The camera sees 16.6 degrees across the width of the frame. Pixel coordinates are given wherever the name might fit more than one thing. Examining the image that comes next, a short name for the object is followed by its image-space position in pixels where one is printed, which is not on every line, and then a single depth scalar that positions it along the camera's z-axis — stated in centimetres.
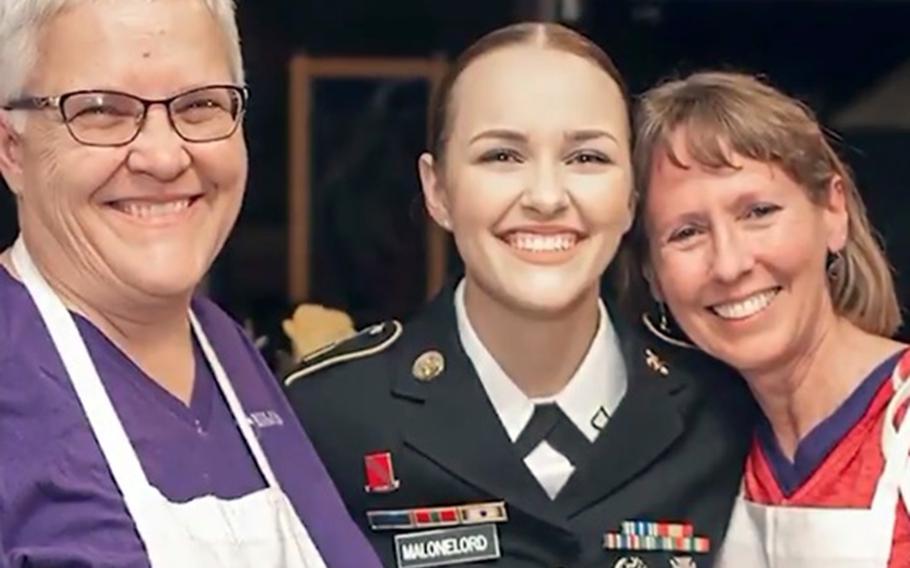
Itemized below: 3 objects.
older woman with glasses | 198
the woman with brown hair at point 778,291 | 223
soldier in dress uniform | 225
